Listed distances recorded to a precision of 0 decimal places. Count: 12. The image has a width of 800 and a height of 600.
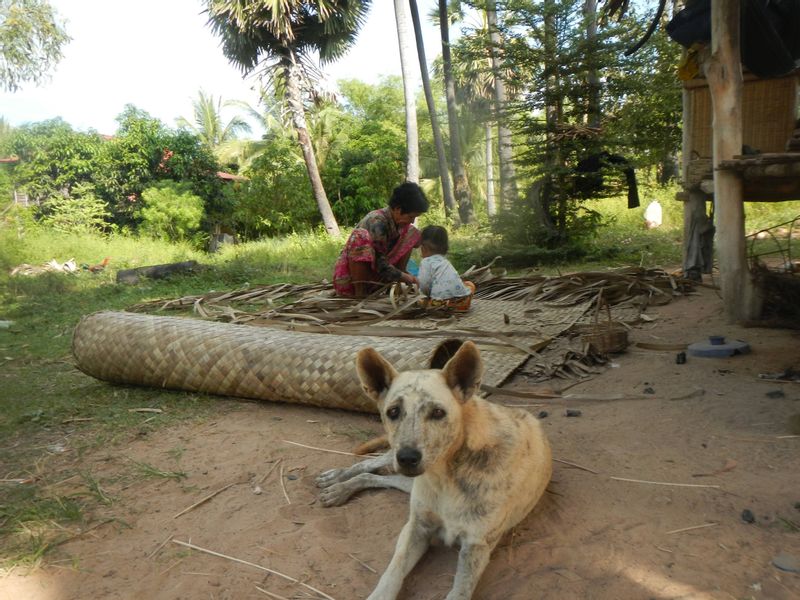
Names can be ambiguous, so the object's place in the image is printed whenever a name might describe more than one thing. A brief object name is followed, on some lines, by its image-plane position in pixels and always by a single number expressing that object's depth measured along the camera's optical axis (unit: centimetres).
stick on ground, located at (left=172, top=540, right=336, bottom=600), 205
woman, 634
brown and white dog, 194
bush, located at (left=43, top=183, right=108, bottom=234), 1753
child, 574
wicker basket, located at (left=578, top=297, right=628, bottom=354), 425
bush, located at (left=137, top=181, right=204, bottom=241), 1739
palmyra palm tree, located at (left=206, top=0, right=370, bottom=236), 1659
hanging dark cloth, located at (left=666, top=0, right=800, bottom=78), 484
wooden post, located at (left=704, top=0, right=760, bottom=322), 456
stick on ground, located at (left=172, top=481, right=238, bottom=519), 261
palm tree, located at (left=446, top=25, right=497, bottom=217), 1071
